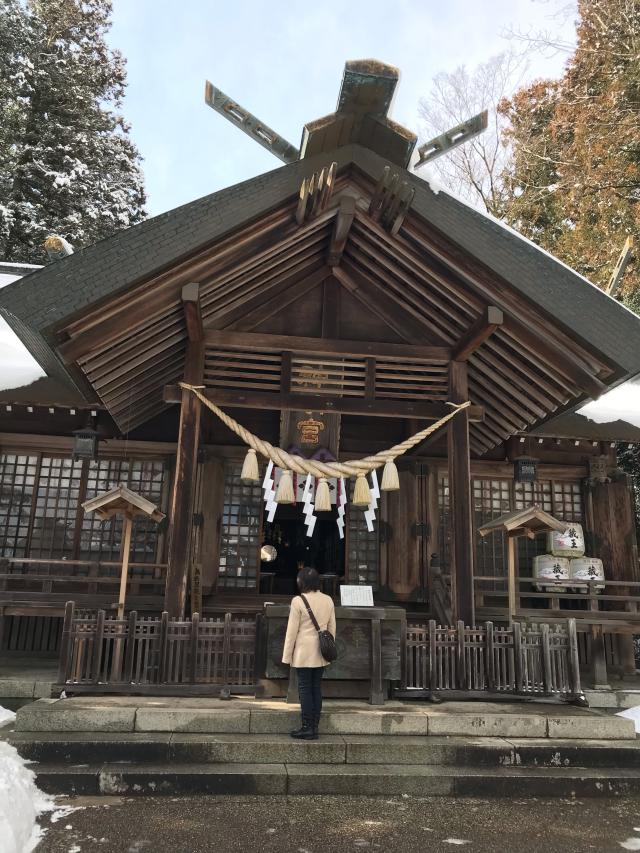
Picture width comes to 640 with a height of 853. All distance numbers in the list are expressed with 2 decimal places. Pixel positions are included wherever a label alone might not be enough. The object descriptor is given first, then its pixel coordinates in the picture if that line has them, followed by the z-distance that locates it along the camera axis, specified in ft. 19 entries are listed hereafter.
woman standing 18.29
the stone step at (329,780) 16.16
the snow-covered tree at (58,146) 68.59
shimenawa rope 25.03
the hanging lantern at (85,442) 32.01
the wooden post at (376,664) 21.20
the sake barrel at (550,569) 34.09
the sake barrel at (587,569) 34.22
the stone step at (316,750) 17.17
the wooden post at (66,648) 20.58
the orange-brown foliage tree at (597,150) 52.44
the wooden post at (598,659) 31.14
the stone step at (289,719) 18.38
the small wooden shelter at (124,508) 23.84
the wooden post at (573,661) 22.25
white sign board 22.65
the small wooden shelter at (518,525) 25.57
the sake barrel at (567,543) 34.96
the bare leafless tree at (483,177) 80.18
